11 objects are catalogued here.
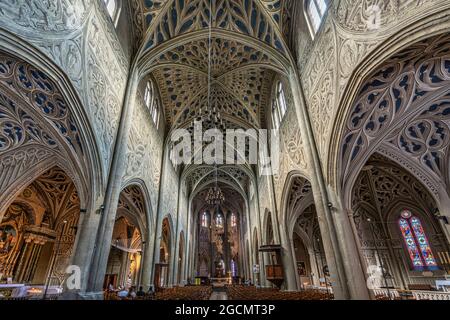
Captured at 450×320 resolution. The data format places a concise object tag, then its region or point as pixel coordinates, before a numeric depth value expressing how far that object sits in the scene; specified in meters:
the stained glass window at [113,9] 9.09
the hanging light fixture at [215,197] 15.38
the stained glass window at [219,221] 34.38
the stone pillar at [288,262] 11.89
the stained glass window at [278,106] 13.11
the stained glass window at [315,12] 8.38
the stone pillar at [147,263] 11.80
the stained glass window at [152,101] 13.56
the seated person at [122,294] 8.92
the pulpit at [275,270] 12.69
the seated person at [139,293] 9.69
